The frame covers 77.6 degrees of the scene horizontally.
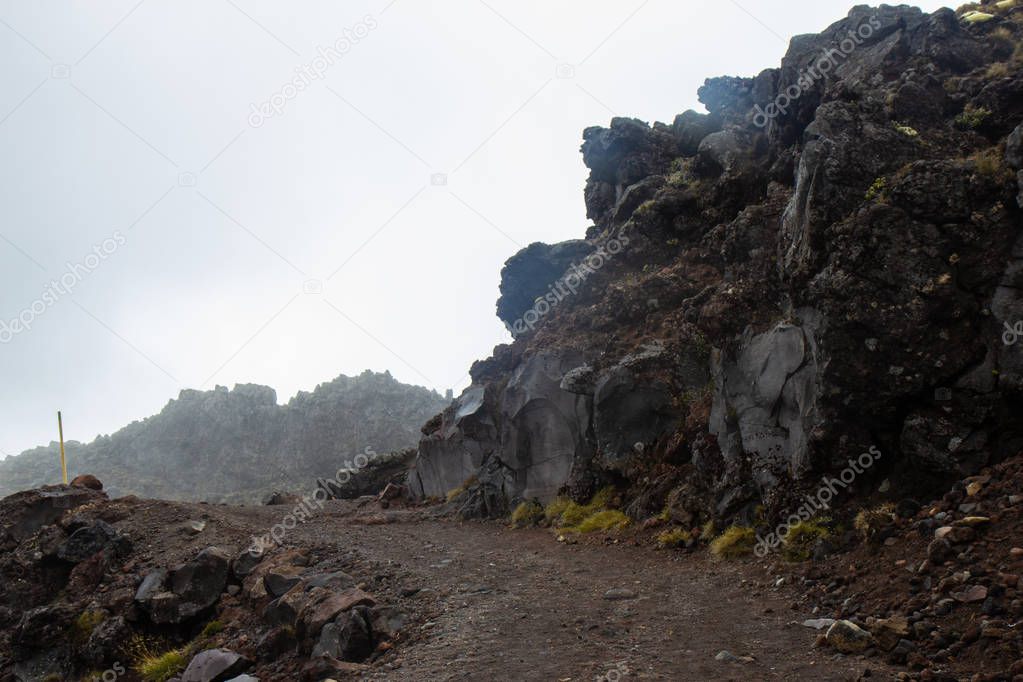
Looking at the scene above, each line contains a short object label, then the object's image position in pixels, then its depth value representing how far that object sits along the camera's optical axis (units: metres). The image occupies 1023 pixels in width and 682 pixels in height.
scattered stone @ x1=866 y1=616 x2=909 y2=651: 8.01
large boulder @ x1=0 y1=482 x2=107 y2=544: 22.98
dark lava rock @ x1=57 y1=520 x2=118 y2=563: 20.92
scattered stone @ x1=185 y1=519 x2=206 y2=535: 21.50
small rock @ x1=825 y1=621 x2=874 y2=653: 8.20
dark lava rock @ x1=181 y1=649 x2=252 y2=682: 12.17
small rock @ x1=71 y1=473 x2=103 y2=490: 27.02
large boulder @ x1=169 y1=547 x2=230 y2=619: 17.05
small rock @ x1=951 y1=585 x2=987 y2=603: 7.94
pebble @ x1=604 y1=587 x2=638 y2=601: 11.95
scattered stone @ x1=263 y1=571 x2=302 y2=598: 15.63
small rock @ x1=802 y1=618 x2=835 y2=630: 9.12
